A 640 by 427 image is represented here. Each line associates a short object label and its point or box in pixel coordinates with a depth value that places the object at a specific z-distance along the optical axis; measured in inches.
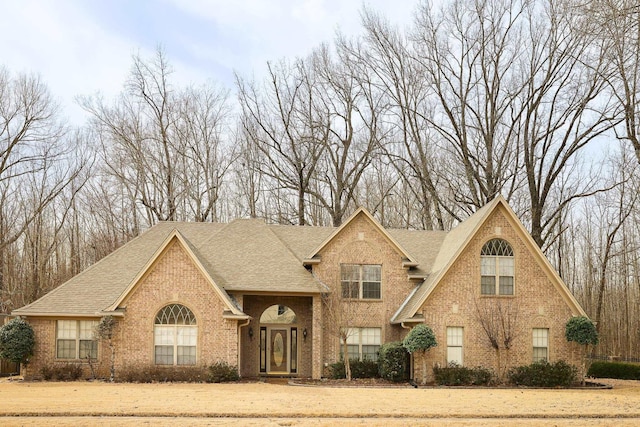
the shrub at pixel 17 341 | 1048.2
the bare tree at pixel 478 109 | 1569.9
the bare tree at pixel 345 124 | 1758.1
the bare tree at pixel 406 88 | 1674.5
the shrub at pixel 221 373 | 1034.7
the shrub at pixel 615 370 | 1289.4
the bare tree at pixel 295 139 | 1797.5
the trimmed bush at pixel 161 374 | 1030.4
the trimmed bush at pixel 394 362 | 1061.8
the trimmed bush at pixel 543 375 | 1059.3
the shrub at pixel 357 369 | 1109.7
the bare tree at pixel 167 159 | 1807.3
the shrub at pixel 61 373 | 1061.8
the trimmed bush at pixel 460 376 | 1052.5
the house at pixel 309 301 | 1061.8
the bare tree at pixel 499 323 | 1083.9
